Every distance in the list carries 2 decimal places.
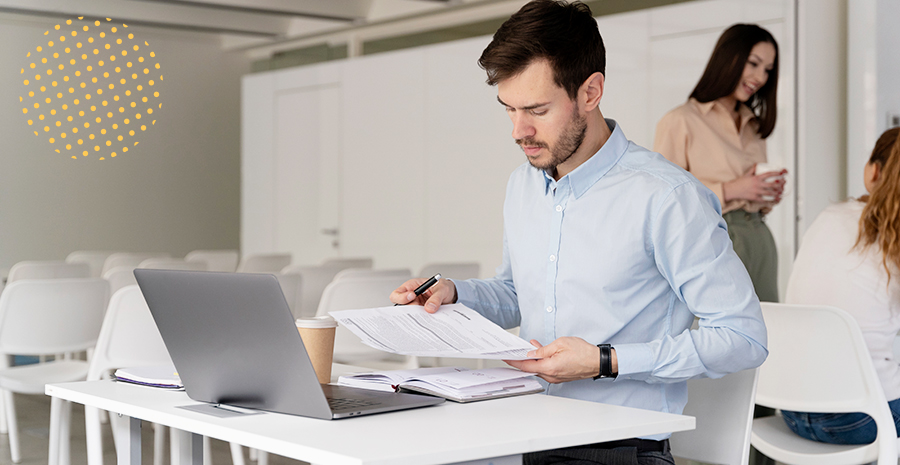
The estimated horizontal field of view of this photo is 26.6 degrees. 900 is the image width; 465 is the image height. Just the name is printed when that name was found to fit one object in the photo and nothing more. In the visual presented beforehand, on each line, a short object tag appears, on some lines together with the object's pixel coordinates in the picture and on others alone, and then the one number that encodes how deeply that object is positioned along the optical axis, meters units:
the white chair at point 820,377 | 4.10
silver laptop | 3.16
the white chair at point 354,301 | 6.04
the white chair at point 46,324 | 6.05
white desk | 2.97
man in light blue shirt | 3.46
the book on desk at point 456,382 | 3.37
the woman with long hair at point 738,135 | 5.24
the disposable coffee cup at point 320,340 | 3.49
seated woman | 4.27
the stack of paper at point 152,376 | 3.50
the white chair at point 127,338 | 4.88
